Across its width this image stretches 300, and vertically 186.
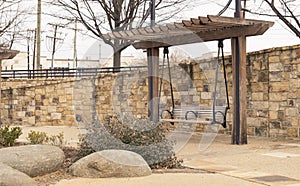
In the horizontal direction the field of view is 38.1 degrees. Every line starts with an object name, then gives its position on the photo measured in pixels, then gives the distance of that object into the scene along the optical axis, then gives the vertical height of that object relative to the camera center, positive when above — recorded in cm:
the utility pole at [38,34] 2155 +355
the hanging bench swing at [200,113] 809 -19
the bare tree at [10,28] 1727 +316
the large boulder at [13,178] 436 -76
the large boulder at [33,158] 512 -67
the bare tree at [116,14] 1833 +382
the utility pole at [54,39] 3503 +530
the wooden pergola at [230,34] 752 +134
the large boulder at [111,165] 505 -73
